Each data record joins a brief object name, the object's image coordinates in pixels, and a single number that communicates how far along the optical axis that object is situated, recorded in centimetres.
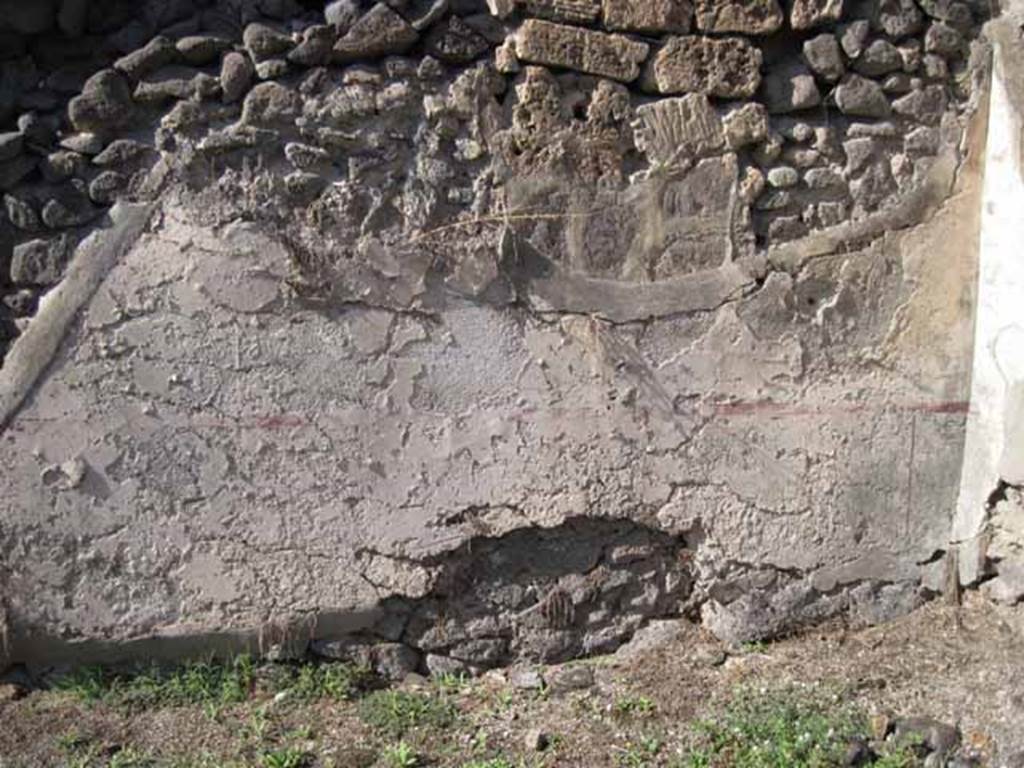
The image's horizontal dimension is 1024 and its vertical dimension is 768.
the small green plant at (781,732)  329
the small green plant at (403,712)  343
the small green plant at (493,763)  325
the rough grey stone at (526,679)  363
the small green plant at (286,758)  323
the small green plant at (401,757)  327
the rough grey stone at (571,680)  362
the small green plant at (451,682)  362
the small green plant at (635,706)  349
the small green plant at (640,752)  330
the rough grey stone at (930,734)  336
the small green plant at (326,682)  354
